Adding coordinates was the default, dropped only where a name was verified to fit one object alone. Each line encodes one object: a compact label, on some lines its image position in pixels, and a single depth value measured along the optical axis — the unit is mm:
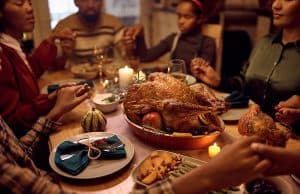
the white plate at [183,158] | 947
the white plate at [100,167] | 988
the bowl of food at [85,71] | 1959
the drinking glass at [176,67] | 1645
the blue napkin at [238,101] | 1475
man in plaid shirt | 743
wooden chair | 2352
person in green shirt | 1598
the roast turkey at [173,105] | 1137
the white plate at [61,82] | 1759
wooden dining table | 962
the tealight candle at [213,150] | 1083
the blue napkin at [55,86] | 1634
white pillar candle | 1701
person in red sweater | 1371
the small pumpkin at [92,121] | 1289
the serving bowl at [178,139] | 1126
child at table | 2238
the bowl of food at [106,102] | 1484
